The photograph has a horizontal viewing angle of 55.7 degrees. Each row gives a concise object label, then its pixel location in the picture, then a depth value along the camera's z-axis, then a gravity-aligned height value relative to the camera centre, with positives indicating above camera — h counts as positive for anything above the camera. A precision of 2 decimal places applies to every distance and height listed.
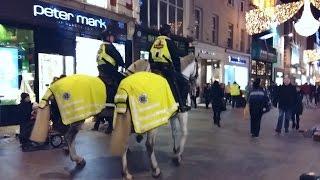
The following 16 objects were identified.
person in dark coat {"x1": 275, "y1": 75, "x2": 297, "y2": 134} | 9.13 -0.47
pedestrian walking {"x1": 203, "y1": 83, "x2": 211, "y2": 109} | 16.48 -0.59
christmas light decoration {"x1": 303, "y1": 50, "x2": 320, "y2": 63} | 31.11 +2.96
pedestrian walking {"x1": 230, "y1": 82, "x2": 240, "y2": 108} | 17.62 -0.52
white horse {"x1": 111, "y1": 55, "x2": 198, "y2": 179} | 4.45 -0.74
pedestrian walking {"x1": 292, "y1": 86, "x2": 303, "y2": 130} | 9.60 -0.88
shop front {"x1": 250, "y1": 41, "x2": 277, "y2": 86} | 24.85 +1.98
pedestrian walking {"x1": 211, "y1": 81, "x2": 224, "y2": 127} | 10.51 -0.60
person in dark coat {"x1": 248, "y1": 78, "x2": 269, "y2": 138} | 8.54 -0.59
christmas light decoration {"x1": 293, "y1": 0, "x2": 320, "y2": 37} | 9.05 +1.81
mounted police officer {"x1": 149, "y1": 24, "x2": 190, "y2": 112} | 5.22 +0.39
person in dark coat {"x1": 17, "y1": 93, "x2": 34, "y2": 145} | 6.87 -0.74
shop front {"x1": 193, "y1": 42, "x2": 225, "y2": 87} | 18.66 +1.42
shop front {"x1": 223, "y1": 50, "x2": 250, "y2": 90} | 21.32 +1.15
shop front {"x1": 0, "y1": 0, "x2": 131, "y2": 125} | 9.05 +1.22
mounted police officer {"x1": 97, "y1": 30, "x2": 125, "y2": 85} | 5.68 +0.43
